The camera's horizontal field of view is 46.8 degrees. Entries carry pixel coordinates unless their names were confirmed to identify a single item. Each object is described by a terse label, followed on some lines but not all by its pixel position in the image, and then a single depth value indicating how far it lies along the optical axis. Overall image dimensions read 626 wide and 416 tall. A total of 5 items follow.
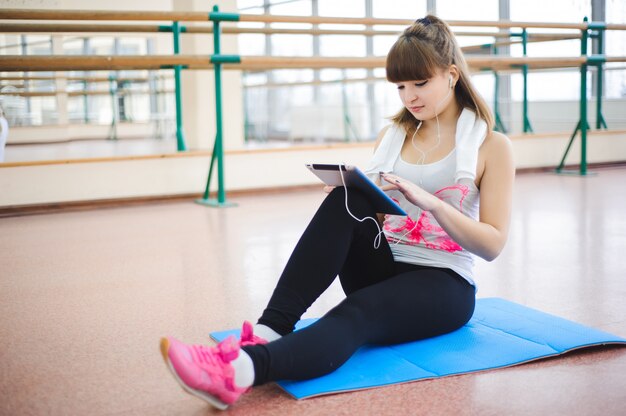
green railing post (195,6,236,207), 3.82
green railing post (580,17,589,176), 4.91
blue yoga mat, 1.33
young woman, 1.30
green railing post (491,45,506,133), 5.91
